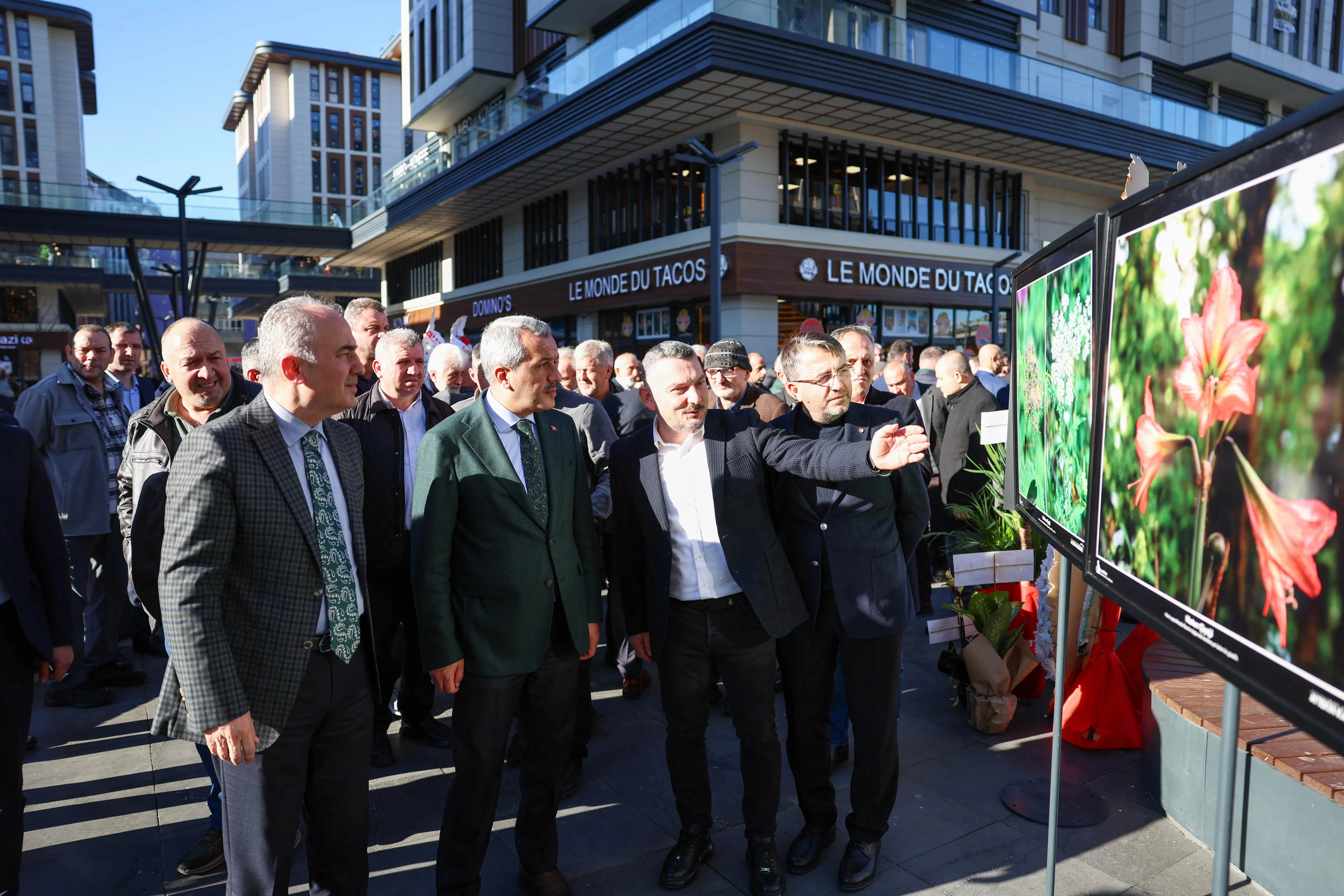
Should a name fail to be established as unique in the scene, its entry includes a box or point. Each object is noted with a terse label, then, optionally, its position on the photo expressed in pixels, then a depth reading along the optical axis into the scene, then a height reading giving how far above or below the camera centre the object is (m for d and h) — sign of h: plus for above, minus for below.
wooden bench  2.83 -1.27
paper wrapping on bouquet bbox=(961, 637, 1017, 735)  4.33 -1.53
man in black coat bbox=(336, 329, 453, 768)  3.92 -0.37
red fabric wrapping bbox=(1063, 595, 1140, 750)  4.17 -1.58
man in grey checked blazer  2.16 -0.61
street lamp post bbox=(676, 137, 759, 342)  14.41 +2.90
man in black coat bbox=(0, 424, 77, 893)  2.80 -0.74
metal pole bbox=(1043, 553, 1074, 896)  2.53 -1.01
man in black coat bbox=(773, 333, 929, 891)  3.08 -0.79
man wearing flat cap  5.21 +0.11
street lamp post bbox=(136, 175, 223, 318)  21.02 +4.93
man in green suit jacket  2.81 -0.68
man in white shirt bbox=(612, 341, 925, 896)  3.02 -0.68
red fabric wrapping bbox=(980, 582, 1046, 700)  4.70 -1.34
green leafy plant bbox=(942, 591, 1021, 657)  4.49 -1.20
